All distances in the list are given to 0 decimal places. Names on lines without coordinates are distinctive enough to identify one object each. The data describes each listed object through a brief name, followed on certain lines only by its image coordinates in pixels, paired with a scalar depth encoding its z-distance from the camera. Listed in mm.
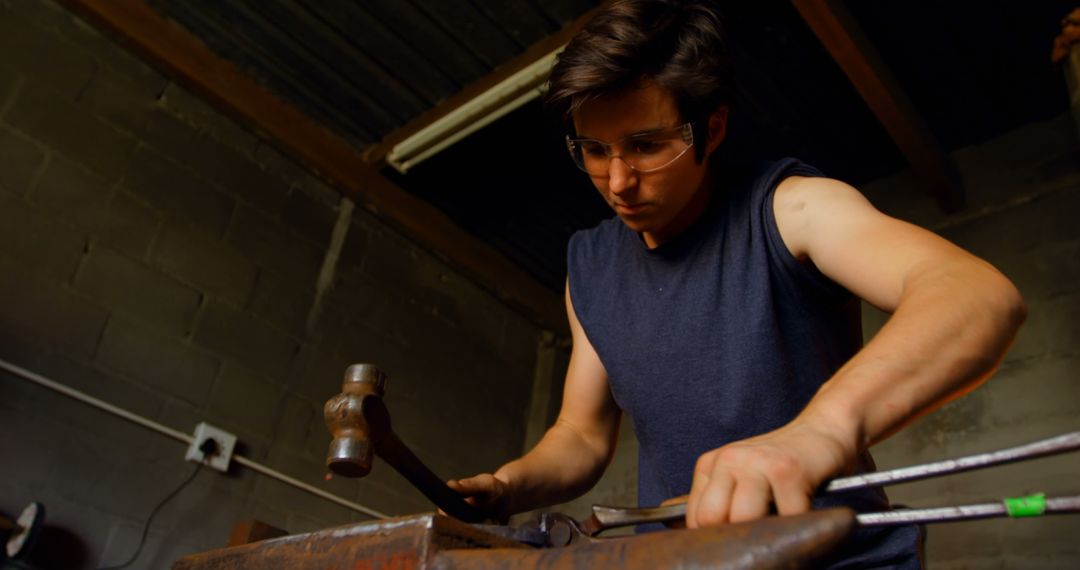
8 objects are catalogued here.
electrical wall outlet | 2953
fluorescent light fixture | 3215
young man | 1054
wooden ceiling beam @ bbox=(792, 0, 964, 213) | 2850
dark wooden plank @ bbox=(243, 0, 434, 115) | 3240
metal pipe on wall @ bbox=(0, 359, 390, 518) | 2621
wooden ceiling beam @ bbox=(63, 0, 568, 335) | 3238
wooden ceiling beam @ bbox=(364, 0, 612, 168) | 3160
